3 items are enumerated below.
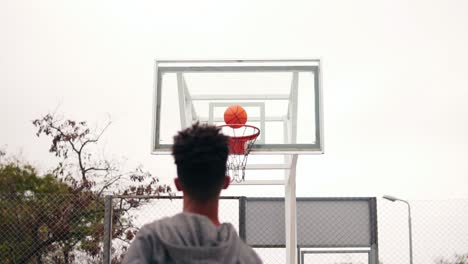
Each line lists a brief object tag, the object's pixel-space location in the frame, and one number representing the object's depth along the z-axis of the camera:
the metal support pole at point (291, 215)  7.02
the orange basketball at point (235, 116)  6.66
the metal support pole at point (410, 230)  7.64
